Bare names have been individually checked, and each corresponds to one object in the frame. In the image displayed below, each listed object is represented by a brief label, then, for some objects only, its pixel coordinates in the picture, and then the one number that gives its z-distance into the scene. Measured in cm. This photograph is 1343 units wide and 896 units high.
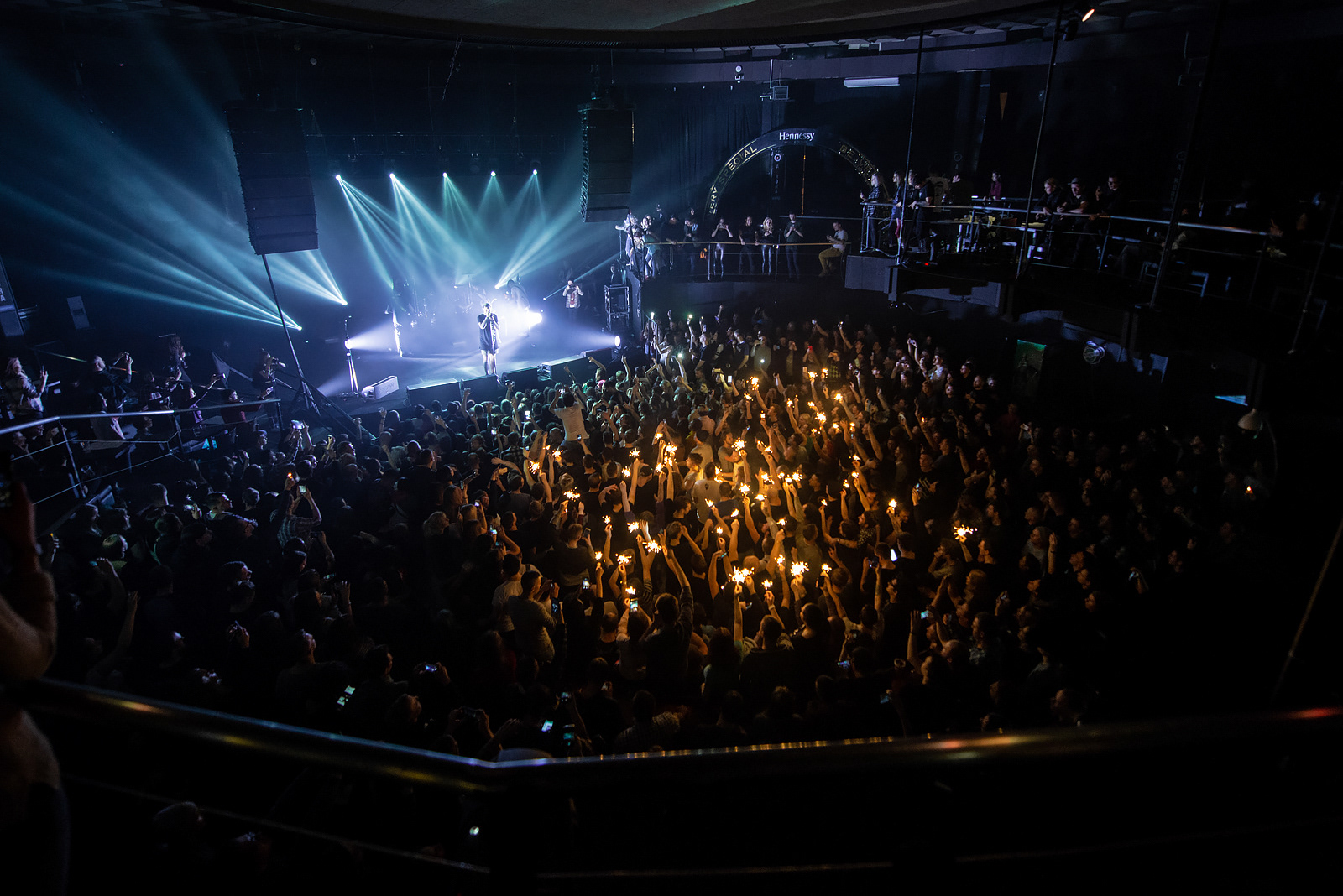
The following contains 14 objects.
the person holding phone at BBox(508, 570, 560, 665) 395
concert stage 1132
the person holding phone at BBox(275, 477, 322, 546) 532
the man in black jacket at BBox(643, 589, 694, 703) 381
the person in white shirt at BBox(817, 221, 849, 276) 1218
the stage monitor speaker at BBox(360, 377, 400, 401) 1200
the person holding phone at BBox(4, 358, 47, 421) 765
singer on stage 1327
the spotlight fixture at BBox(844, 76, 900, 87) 1325
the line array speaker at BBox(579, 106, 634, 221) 1058
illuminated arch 1402
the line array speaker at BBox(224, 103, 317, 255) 880
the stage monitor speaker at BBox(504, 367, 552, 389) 1116
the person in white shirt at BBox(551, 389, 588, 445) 734
